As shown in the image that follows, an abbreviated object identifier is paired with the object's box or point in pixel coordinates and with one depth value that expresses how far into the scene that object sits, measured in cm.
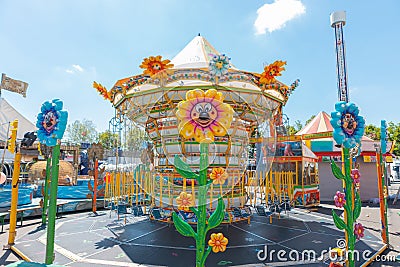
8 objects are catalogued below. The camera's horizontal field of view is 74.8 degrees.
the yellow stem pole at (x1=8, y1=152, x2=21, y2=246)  567
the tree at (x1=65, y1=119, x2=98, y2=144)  4459
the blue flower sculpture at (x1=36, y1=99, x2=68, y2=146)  365
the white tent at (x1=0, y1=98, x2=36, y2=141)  2445
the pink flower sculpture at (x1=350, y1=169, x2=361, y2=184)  426
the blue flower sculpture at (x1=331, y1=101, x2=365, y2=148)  360
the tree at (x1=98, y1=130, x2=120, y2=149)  4811
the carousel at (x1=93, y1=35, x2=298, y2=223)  570
